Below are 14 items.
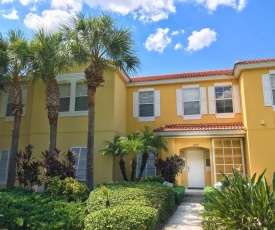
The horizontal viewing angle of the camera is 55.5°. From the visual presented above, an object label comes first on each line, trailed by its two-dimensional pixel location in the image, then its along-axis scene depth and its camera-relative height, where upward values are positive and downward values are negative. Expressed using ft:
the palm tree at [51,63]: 45.24 +17.94
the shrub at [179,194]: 39.59 -4.08
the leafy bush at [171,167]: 48.03 +0.07
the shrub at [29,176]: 41.78 -1.51
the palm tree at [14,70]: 46.88 +18.06
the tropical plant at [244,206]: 20.18 -3.02
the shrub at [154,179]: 44.11 -1.95
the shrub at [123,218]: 22.82 -4.53
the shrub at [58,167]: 38.99 -0.05
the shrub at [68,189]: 34.35 -2.94
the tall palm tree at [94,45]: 43.37 +20.19
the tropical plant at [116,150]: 48.87 +2.98
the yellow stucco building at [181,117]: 49.62 +10.49
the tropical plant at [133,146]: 46.55 +3.70
